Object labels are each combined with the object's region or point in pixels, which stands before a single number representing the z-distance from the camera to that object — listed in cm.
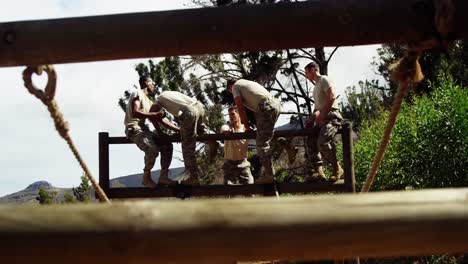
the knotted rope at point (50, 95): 299
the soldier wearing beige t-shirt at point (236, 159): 882
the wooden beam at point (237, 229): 168
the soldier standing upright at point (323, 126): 787
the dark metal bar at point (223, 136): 789
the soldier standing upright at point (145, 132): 807
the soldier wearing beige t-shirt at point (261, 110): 785
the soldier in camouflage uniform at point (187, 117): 797
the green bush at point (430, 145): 1529
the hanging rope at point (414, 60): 262
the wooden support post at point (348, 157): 775
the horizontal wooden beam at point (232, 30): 271
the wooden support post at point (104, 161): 807
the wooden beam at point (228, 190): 787
